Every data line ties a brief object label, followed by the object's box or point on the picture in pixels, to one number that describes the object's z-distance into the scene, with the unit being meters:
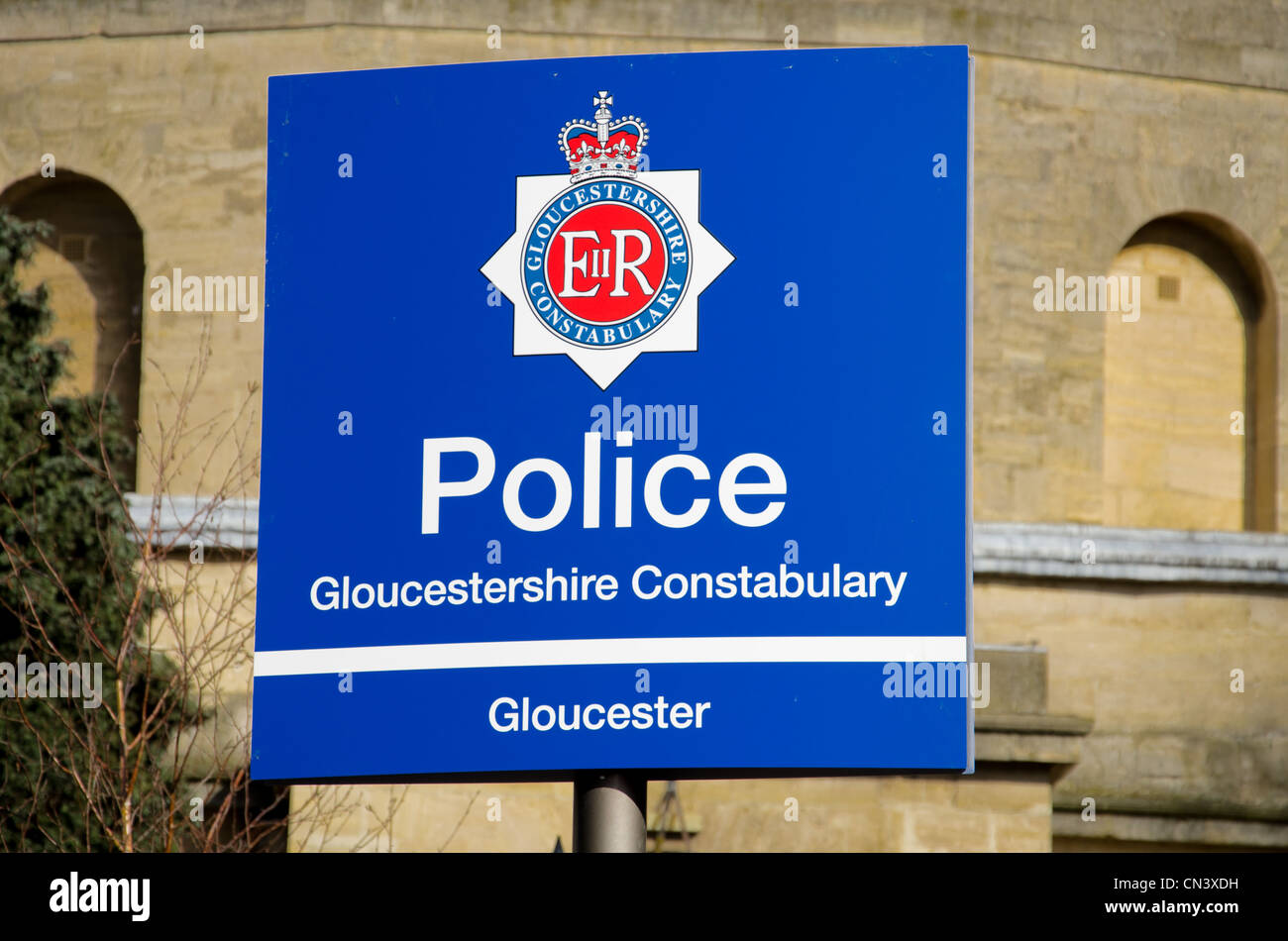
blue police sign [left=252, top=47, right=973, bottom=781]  10.38
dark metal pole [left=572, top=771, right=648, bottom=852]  10.42
